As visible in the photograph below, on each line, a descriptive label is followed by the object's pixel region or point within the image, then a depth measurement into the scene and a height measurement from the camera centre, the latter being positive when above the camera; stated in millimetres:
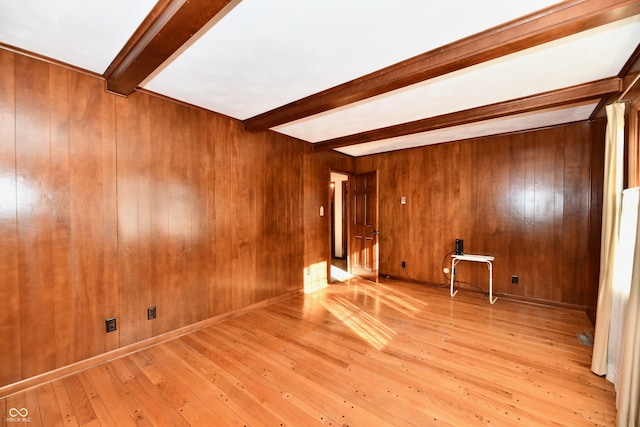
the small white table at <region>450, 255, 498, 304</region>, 4052 -856
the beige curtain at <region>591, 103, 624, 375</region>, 2209 -156
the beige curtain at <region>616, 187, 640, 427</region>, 1590 -973
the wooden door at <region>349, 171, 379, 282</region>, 5219 -376
